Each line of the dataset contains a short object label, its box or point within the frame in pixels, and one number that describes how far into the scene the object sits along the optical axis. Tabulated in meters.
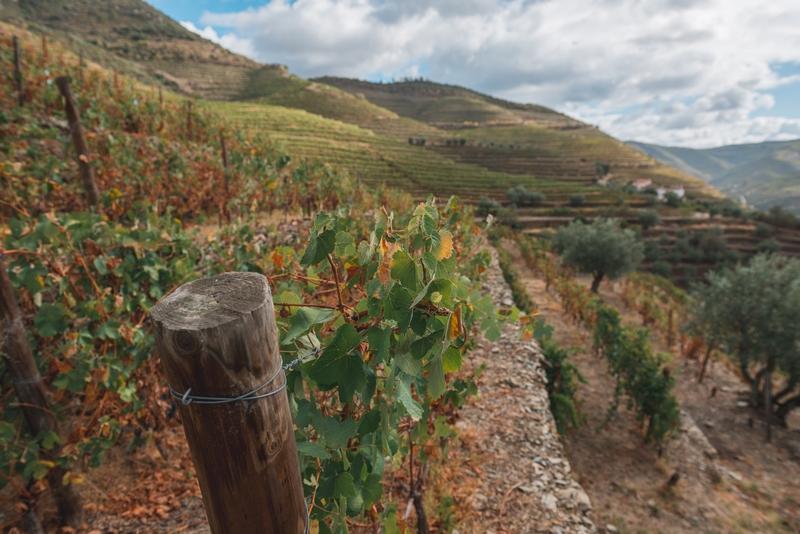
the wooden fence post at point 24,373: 2.03
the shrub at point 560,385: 5.48
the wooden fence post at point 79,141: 3.62
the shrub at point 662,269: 27.81
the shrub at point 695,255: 29.65
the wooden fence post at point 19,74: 8.58
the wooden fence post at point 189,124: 10.73
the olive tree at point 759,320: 8.09
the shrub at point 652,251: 29.47
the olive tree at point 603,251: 15.75
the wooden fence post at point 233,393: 0.71
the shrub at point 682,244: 30.44
